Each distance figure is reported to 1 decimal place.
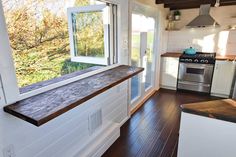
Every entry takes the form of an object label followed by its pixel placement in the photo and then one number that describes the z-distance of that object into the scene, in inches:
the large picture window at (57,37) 56.4
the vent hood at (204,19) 144.3
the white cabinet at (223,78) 140.4
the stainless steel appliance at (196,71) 147.7
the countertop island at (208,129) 40.8
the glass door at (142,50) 121.0
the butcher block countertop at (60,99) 41.1
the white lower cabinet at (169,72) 162.4
